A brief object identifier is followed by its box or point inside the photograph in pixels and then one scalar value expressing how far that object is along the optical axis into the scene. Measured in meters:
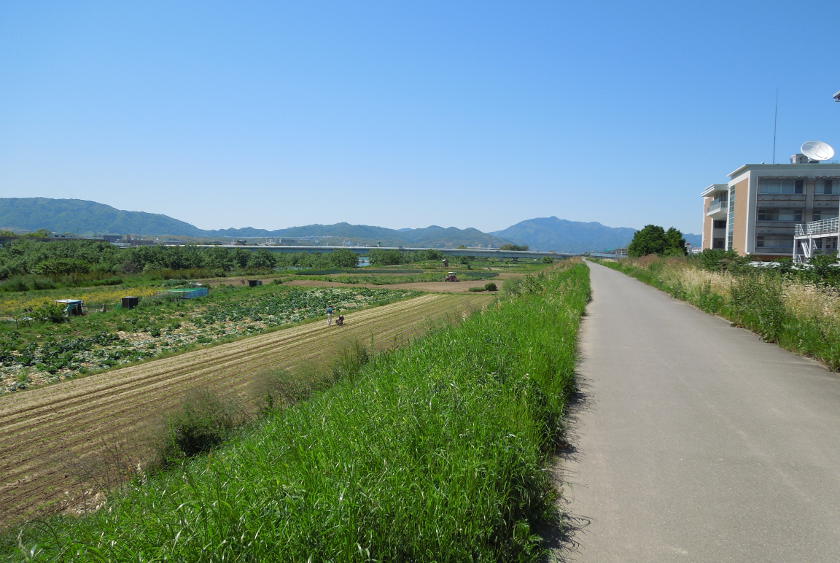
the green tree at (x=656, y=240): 79.31
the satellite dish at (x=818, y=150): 52.31
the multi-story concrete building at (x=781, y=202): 54.00
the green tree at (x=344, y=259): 131.75
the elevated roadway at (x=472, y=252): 162.77
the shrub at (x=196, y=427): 10.63
